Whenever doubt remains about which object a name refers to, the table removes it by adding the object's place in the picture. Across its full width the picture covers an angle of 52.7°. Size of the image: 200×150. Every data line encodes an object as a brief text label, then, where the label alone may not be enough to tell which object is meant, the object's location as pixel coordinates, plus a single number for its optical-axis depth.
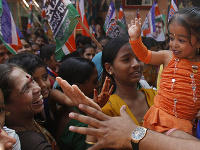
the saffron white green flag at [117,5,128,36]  5.58
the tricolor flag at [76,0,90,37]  4.47
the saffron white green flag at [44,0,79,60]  3.18
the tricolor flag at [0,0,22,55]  3.02
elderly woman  1.36
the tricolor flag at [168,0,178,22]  4.53
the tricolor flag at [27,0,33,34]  9.57
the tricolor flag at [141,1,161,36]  5.78
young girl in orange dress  1.58
